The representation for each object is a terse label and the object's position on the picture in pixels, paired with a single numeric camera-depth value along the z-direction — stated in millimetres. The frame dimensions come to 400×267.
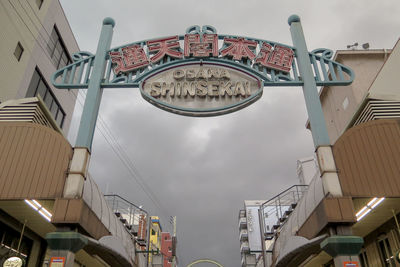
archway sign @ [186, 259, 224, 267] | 29228
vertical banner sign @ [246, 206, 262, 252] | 70050
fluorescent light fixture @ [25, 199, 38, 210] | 9808
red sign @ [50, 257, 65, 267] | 8773
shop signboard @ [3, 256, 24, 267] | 9453
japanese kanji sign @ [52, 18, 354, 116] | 12531
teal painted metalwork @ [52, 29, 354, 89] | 12554
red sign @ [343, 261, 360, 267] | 8588
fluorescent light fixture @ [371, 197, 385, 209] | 9551
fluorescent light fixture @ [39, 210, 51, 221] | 10723
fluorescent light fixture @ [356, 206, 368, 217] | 10250
